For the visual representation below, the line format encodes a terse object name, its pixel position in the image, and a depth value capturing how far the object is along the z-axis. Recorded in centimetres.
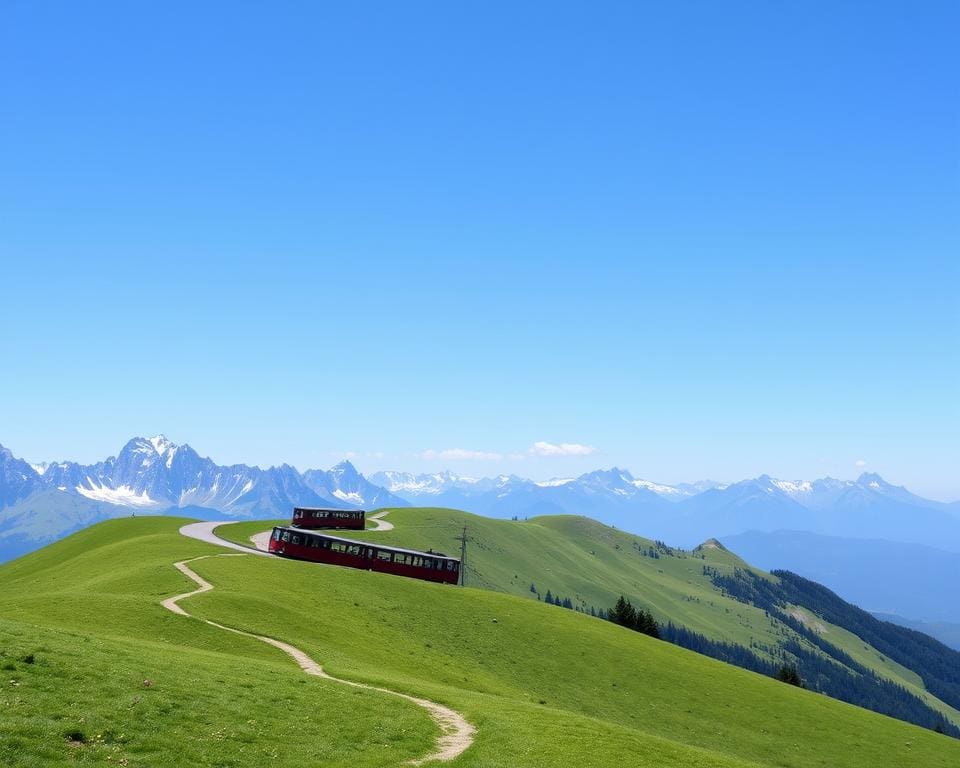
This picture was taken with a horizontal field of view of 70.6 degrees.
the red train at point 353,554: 9106
